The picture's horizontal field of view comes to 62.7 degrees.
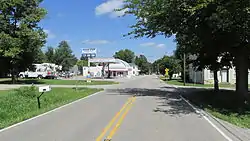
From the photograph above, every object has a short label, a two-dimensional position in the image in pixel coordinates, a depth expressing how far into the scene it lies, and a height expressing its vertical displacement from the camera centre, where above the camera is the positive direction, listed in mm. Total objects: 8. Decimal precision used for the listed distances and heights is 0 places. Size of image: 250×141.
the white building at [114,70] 76339 +1386
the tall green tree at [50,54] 88703 +8664
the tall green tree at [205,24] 9866 +2886
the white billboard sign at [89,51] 43076 +4818
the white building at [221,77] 33424 -605
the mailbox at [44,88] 10954 -765
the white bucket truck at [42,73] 49179 +197
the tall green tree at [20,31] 28906 +6299
